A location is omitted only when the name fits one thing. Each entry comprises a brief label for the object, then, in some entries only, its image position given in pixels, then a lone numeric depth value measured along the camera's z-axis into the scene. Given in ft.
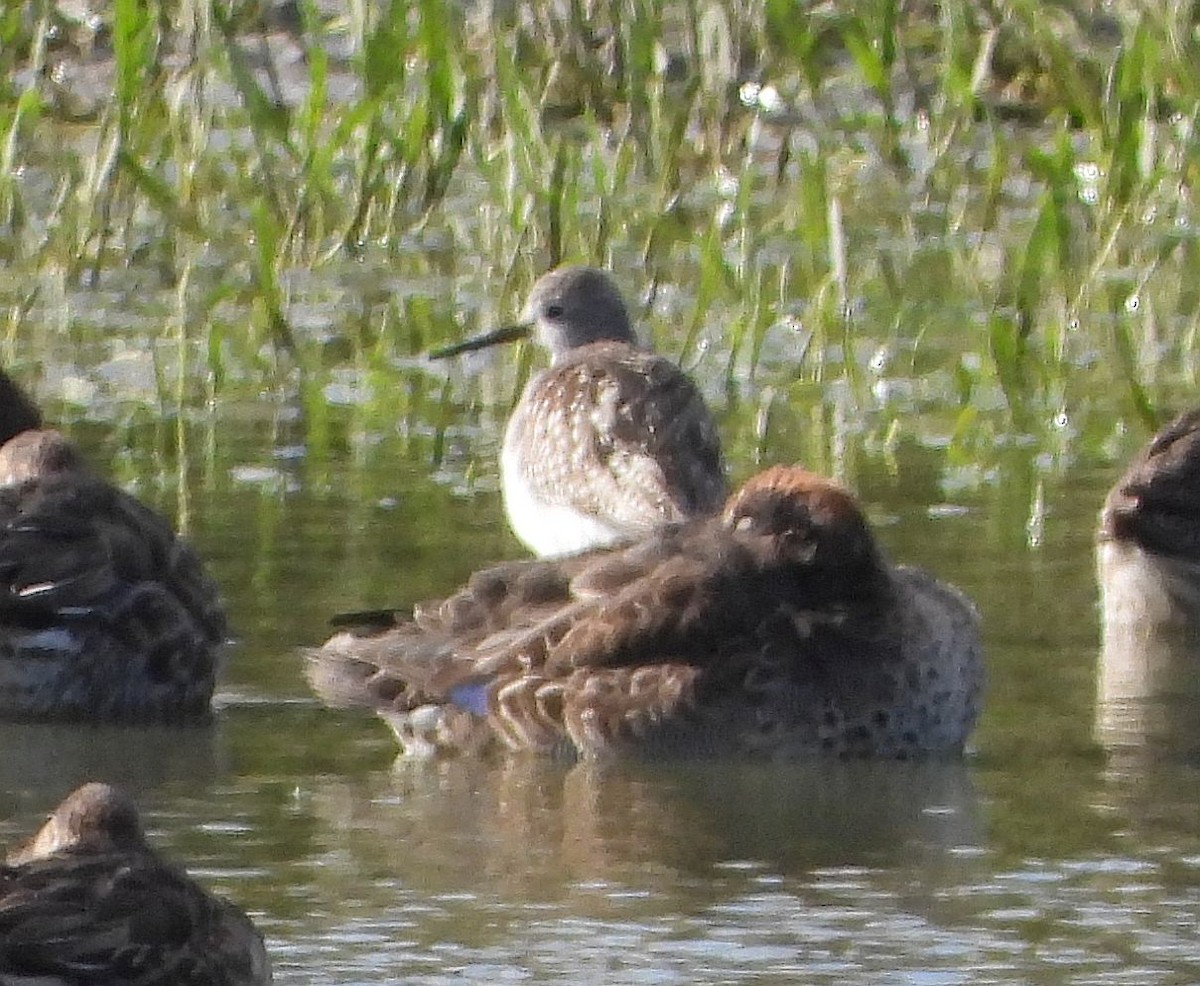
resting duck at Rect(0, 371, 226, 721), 58.44
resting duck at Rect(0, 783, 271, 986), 38.78
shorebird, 69.31
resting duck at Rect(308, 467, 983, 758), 56.39
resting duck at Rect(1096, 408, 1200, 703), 62.03
